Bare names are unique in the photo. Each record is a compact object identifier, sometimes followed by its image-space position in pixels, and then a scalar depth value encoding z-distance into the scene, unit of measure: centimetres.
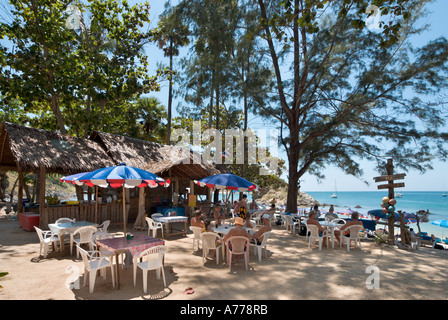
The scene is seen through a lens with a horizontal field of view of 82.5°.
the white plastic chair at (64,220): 763
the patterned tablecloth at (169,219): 847
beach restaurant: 961
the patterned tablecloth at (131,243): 459
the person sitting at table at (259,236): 654
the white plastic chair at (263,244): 636
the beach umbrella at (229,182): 800
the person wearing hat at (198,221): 705
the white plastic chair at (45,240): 608
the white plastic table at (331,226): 782
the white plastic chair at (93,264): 425
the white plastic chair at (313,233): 768
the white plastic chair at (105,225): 705
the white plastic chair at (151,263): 435
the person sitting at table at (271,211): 1174
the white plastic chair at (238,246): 568
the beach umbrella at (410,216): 1003
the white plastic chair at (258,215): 1109
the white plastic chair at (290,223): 1027
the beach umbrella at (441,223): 1198
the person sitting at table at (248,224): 691
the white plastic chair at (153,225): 833
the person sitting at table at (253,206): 1328
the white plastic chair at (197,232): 692
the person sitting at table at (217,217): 744
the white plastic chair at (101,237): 496
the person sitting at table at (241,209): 1024
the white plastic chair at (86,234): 623
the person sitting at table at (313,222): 782
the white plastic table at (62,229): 650
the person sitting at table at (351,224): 768
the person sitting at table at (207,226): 681
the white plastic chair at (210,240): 615
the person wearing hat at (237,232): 565
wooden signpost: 820
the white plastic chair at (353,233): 763
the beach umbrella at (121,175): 518
